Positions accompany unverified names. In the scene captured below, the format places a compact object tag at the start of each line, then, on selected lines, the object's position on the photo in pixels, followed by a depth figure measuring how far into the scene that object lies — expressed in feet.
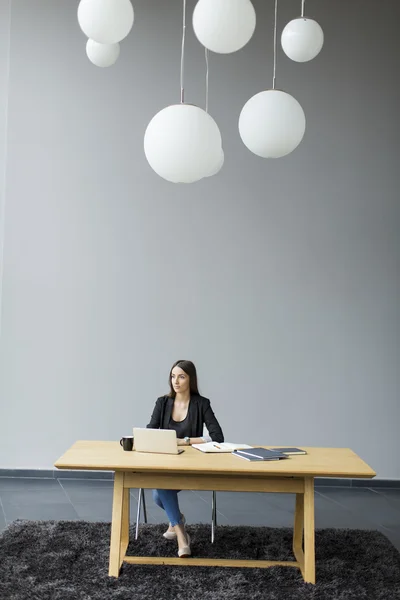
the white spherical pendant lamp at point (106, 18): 8.19
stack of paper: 13.19
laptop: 12.64
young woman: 14.79
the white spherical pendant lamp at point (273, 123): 8.65
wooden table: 11.66
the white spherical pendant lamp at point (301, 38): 10.23
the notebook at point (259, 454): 12.47
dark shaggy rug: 11.49
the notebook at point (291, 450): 13.28
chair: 14.39
